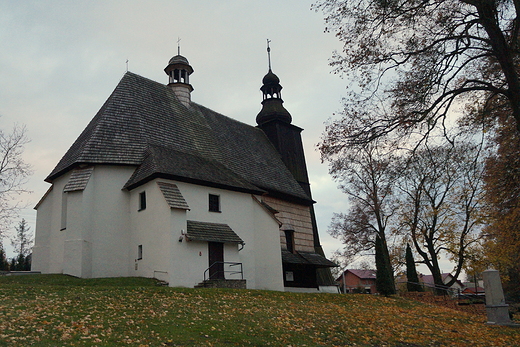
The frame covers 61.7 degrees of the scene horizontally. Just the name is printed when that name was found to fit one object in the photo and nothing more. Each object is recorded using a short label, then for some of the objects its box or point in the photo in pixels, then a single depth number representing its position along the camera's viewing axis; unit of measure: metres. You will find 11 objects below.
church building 19.58
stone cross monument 14.59
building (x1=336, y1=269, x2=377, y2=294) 75.38
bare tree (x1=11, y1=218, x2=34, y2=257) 59.17
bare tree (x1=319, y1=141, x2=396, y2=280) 31.97
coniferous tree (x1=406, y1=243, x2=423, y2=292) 33.68
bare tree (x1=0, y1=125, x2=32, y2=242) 29.53
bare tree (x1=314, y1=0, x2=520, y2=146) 9.81
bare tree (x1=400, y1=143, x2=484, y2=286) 28.36
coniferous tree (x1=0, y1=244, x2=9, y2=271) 36.65
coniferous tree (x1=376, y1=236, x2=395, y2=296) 24.31
